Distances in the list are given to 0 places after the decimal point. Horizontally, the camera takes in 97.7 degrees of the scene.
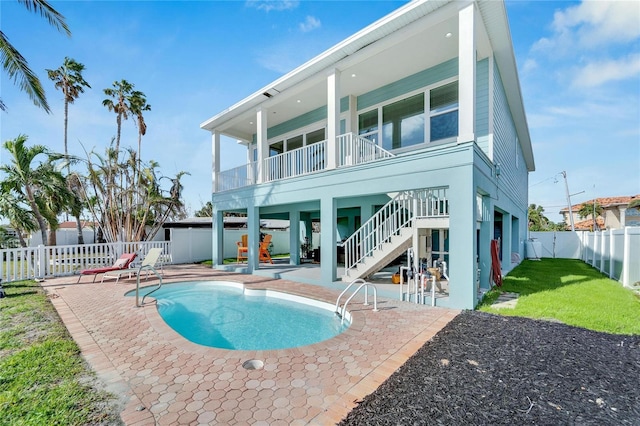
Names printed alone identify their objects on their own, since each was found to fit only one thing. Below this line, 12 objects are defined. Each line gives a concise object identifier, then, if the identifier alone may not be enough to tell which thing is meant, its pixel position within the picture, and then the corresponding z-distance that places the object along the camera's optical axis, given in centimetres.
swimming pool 563
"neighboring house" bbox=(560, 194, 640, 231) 2892
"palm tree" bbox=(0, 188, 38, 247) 1091
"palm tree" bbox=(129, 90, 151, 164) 2067
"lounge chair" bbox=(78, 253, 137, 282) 948
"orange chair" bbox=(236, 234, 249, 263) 1470
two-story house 626
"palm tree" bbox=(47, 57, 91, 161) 2028
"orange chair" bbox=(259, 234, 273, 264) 1443
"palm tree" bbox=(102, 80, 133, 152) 2029
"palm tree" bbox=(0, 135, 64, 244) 1052
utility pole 2771
